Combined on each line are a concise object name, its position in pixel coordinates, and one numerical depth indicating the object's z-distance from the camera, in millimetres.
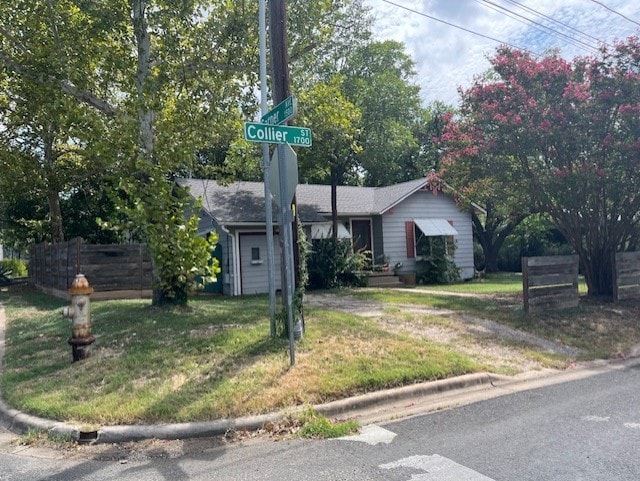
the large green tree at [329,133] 12023
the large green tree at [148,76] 9852
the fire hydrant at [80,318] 6849
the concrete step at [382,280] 18875
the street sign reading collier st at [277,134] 6156
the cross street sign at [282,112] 6223
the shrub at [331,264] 17562
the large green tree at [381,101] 18734
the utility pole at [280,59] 7415
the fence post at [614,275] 11875
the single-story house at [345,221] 17000
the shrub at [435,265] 20297
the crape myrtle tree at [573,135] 10781
